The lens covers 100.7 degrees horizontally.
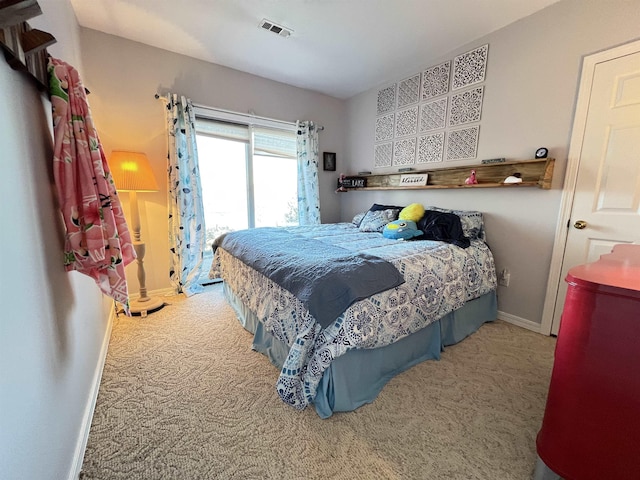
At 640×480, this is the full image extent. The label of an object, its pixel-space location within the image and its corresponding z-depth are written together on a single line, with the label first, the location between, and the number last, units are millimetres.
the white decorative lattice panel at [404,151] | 3121
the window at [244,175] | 3207
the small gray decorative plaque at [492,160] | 2357
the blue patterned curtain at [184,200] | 2818
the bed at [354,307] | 1375
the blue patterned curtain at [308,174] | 3662
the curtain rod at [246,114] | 2780
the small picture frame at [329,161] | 3982
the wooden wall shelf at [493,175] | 2098
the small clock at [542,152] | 2084
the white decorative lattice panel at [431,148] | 2847
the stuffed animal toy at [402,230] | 2391
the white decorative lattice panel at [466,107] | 2504
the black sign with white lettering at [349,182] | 3738
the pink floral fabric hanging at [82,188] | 1026
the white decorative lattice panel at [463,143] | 2568
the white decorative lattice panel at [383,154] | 3411
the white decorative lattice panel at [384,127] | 3331
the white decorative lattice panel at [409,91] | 2992
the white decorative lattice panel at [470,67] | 2444
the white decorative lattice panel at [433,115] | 2775
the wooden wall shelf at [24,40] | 634
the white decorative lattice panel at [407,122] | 3049
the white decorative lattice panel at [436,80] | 2715
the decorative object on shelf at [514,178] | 2195
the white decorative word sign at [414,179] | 2961
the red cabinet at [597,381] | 817
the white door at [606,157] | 1779
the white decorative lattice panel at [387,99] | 3262
